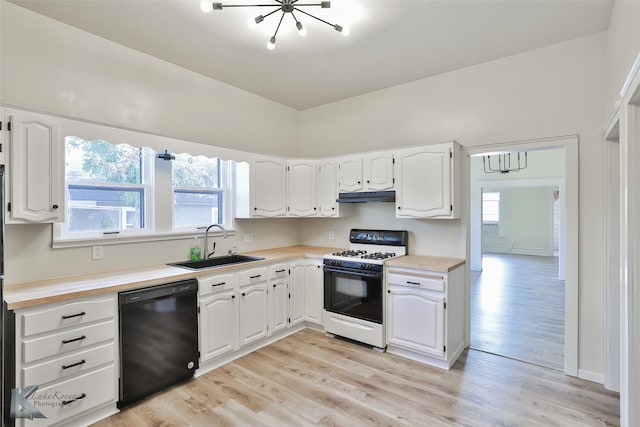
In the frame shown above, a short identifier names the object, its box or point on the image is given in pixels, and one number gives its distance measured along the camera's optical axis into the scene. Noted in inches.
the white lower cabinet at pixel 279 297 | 135.6
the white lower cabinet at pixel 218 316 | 110.3
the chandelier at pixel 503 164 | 300.2
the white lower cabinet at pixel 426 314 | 114.4
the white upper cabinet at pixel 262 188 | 146.6
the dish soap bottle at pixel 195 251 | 131.3
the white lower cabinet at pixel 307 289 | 146.4
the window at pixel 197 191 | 133.9
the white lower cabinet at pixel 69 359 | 74.8
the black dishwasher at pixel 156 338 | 91.2
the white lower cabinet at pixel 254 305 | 123.6
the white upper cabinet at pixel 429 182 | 123.1
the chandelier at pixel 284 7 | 77.6
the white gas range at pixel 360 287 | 128.3
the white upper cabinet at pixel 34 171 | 82.2
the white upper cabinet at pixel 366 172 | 138.3
